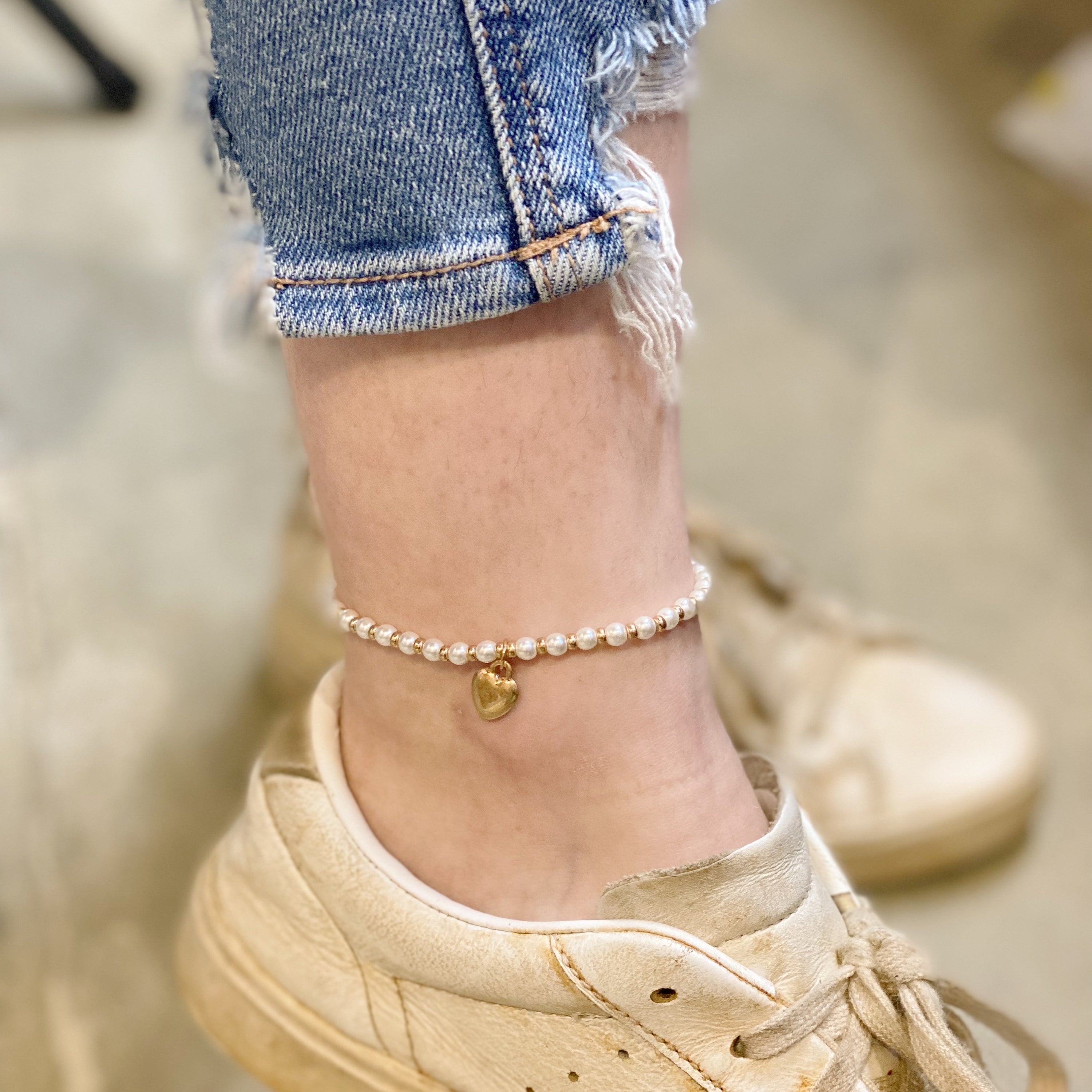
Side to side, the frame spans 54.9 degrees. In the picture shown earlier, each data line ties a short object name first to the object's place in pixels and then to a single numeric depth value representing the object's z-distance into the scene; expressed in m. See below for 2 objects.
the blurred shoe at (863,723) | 0.87
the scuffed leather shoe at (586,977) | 0.48
